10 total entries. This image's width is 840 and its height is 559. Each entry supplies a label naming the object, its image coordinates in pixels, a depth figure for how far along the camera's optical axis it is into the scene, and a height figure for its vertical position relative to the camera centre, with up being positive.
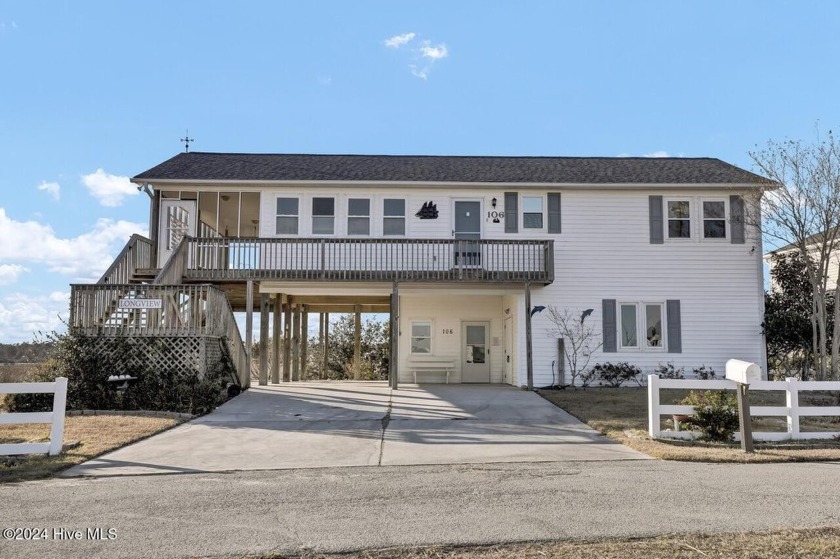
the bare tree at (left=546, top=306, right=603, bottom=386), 18.31 +0.16
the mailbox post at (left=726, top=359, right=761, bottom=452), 9.21 -0.66
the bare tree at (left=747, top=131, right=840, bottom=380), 15.98 +2.90
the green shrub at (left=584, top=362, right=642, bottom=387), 18.09 -0.88
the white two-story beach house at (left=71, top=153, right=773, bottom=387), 17.88 +2.43
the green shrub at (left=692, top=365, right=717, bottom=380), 17.83 -0.83
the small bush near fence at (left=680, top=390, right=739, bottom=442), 10.17 -1.13
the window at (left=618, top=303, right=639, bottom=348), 18.50 +0.35
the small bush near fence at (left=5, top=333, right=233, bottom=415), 13.08 -0.88
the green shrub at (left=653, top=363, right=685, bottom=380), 18.08 -0.80
